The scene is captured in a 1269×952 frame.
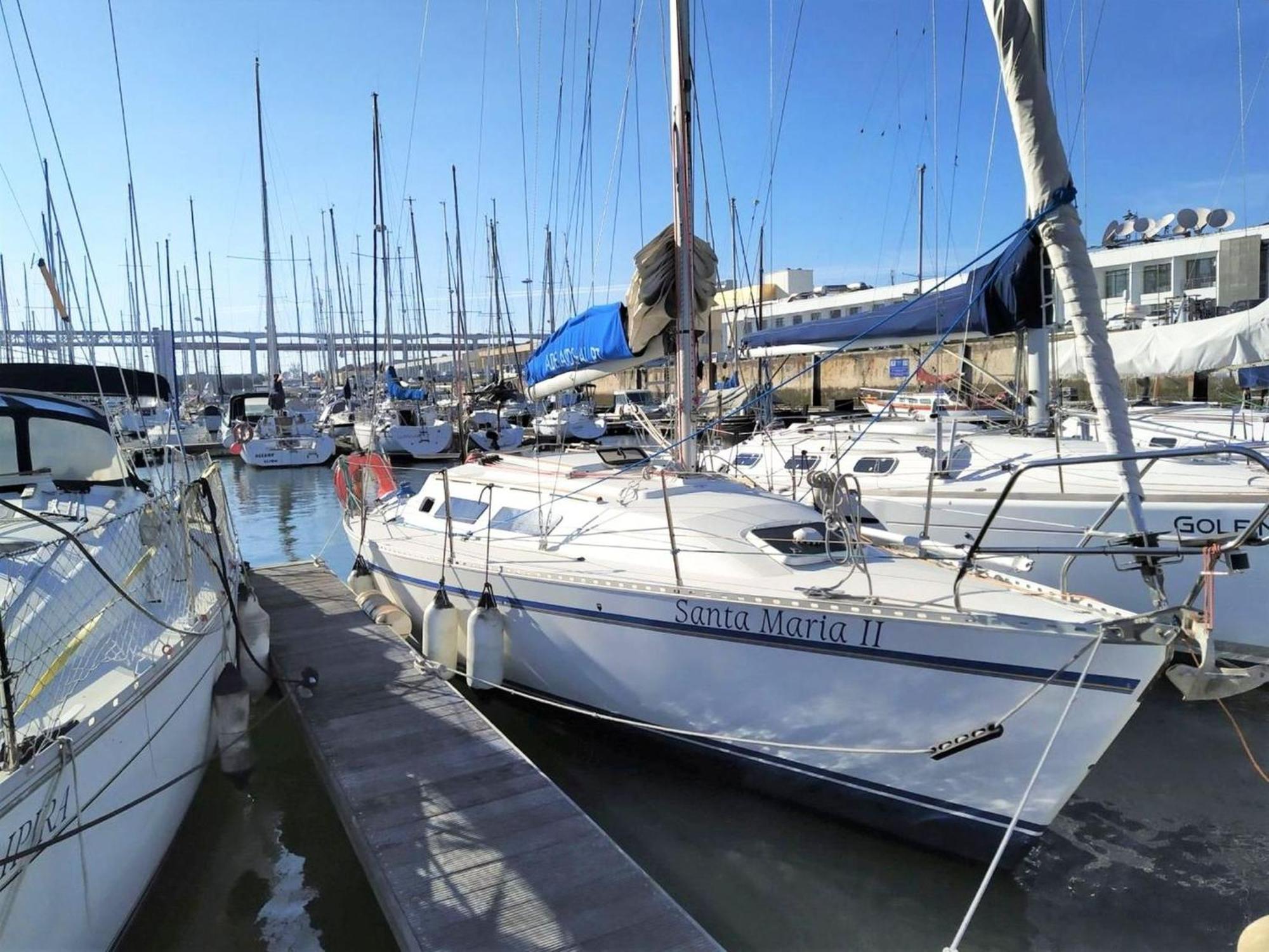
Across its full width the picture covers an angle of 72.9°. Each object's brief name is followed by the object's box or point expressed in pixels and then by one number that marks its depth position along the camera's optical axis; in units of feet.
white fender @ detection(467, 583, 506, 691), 21.35
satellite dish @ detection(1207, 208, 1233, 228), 113.91
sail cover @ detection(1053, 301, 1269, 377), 32.73
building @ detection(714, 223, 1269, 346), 99.40
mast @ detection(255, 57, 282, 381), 97.30
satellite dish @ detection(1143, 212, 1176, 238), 117.70
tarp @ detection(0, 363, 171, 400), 26.27
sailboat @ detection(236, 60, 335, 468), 94.48
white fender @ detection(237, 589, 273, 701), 22.50
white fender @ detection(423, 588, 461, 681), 22.90
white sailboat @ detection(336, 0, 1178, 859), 14.62
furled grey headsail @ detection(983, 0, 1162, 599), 13.89
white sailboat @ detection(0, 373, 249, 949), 10.62
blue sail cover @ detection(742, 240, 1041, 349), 28.91
